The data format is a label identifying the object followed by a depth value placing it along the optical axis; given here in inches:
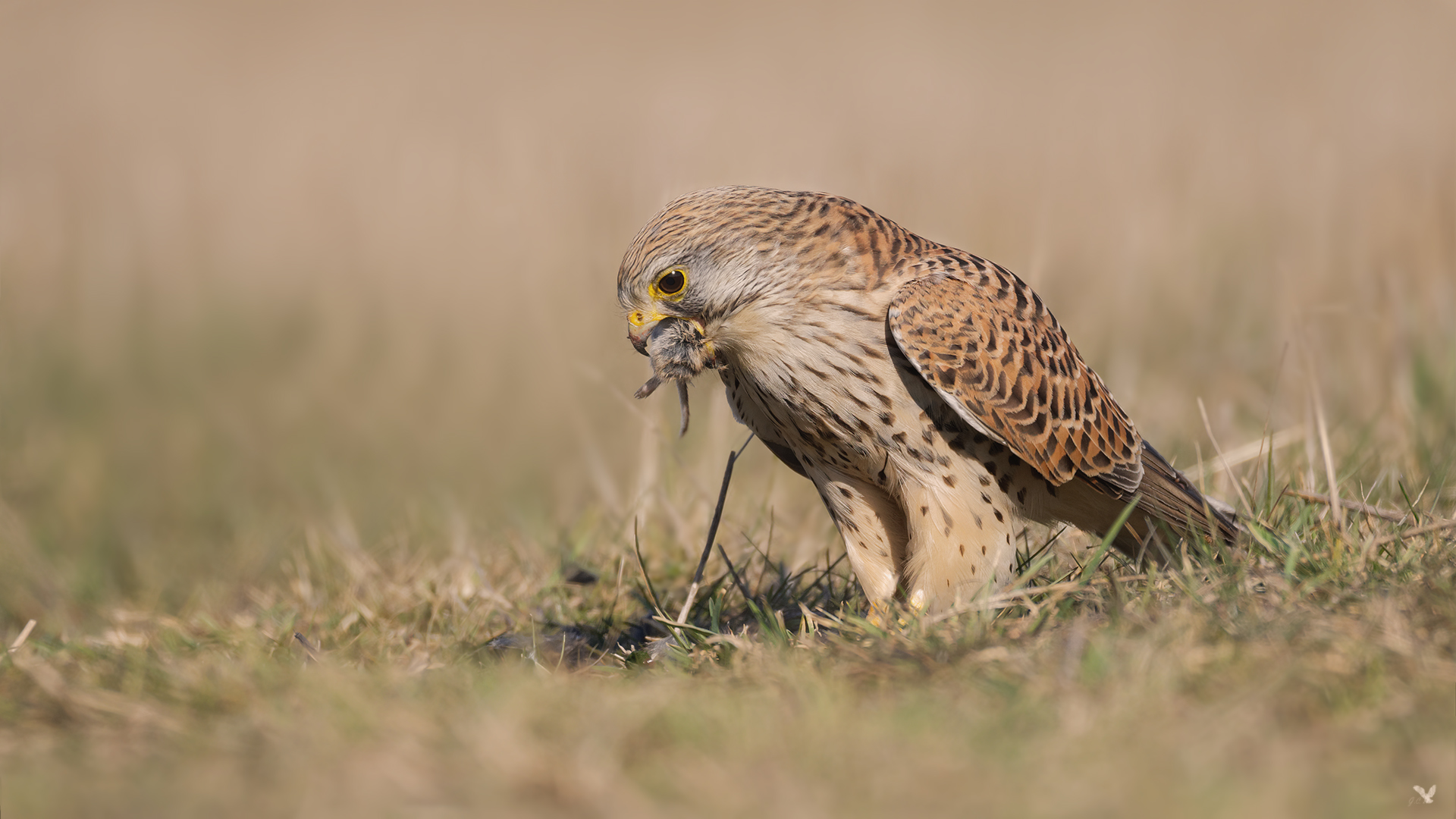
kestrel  274.1
